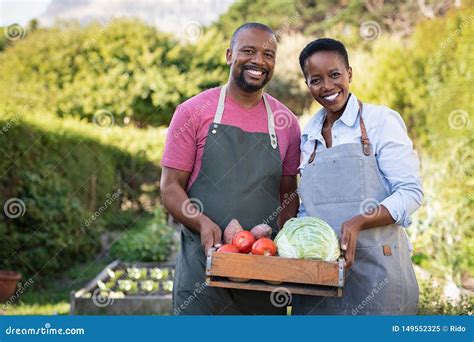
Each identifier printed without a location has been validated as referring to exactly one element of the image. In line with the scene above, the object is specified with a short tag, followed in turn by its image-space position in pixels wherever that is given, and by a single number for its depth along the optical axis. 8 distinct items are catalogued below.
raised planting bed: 7.47
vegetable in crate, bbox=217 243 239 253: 3.12
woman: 3.17
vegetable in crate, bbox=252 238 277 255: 3.09
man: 3.59
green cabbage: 3.03
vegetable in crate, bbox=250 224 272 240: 3.35
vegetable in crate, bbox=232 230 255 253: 3.15
